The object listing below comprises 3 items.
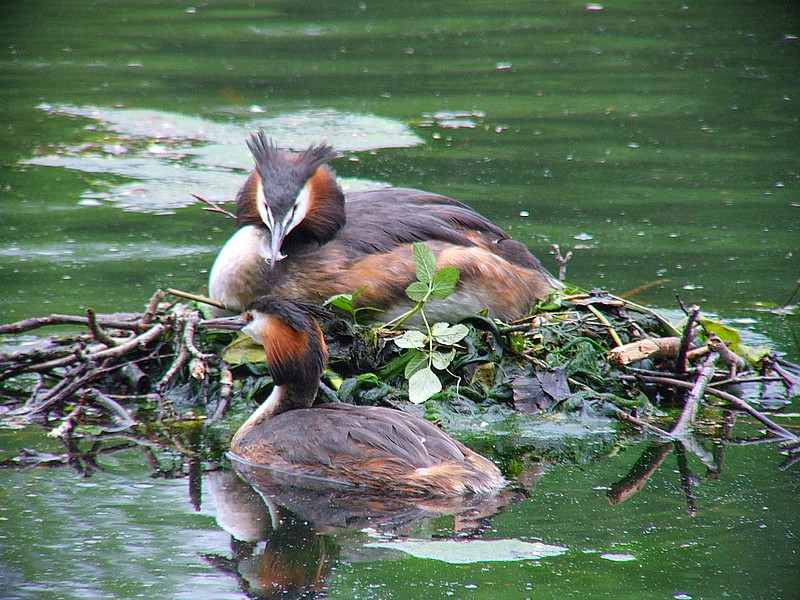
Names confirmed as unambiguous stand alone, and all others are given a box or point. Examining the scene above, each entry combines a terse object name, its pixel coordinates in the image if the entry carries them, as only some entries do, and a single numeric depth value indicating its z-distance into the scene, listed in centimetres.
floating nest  1180
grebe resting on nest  1260
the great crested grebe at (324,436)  1001
